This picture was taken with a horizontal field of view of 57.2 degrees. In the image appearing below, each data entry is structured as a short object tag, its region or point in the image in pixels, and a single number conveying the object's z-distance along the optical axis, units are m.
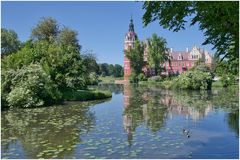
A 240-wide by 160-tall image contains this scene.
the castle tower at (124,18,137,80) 77.12
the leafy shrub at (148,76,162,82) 59.93
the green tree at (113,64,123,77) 112.11
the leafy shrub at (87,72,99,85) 52.14
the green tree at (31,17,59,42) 40.58
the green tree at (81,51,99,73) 39.91
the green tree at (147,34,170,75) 60.64
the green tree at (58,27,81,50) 40.61
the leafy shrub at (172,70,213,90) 39.30
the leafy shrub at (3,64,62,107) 18.00
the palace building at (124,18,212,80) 78.07
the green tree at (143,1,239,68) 5.40
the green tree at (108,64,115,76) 116.23
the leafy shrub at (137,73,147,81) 64.94
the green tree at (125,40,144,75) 64.90
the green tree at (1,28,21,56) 51.36
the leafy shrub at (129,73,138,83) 65.96
